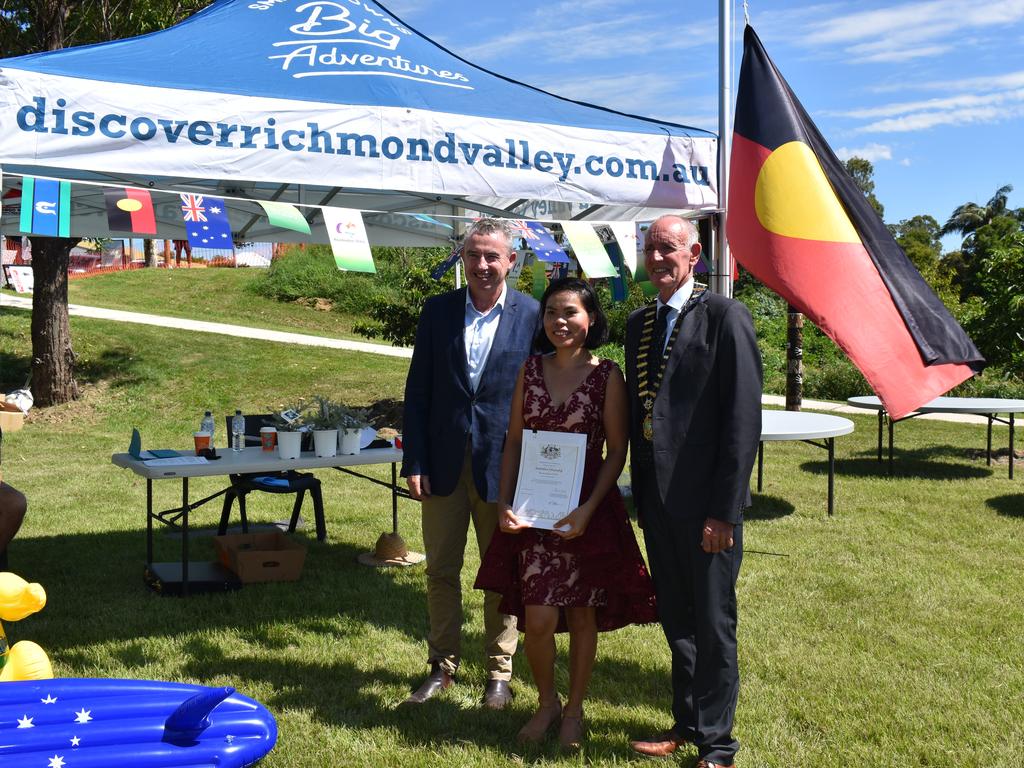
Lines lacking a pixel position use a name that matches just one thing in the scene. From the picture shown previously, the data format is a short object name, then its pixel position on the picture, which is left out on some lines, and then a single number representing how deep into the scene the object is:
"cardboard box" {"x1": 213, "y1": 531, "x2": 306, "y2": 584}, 5.77
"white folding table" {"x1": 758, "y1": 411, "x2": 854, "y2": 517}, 7.09
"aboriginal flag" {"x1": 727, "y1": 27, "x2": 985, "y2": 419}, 3.92
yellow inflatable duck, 3.65
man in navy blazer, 3.91
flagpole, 5.44
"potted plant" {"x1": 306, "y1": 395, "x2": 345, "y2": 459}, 5.79
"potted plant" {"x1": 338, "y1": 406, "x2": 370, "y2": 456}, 5.94
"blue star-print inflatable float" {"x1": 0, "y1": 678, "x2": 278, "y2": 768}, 3.14
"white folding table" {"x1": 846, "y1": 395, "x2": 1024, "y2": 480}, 9.13
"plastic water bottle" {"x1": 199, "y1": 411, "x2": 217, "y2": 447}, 5.76
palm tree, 59.28
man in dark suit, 3.12
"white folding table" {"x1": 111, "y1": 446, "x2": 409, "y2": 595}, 5.32
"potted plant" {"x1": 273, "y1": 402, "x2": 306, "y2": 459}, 5.66
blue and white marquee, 4.48
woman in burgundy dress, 3.40
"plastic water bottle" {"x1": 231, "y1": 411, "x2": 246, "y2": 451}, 5.96
